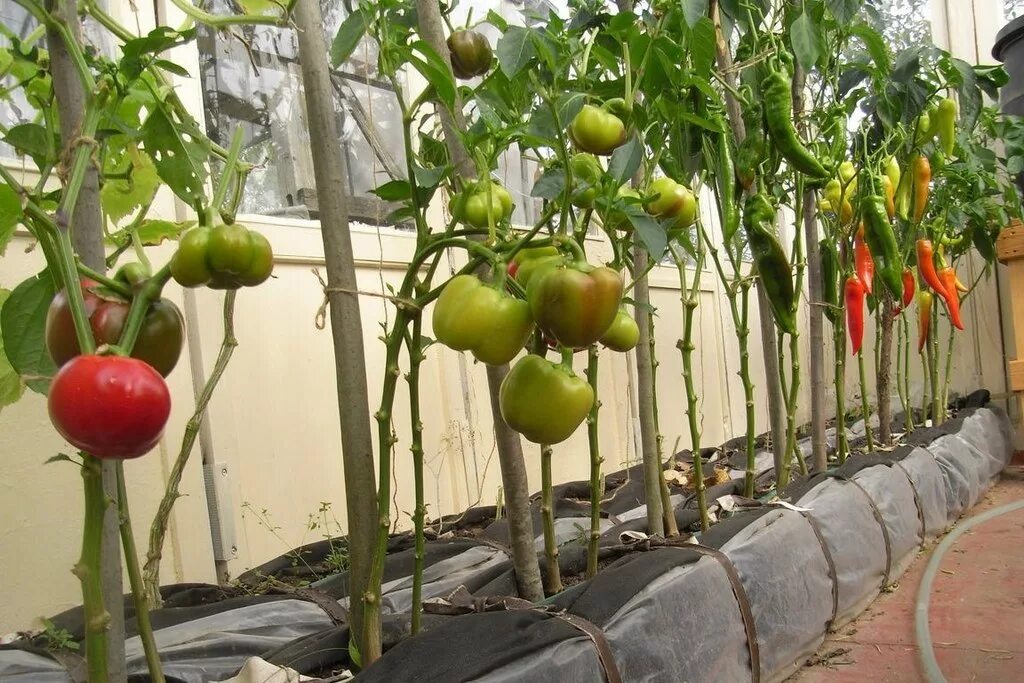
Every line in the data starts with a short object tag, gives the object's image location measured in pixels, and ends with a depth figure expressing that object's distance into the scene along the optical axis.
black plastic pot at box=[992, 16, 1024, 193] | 3.15
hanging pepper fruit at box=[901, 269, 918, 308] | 2.55
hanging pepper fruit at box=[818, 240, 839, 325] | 2.01
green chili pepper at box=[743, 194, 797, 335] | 1.45
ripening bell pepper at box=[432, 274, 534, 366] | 0.62
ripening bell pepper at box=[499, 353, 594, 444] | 0.68
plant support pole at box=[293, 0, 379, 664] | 0.85
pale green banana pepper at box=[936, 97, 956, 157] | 2.32
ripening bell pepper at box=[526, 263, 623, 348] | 0.60
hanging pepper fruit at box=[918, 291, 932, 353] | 2.78
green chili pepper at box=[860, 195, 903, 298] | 1.97
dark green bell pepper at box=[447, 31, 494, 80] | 1.05
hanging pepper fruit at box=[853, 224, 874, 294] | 2.27
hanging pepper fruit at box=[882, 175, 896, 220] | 2.18
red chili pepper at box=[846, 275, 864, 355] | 2.21
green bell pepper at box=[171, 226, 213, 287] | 0.55
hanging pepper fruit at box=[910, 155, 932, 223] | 2.35
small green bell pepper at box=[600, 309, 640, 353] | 0.88
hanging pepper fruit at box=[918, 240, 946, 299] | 2.65
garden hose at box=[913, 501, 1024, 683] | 1.35
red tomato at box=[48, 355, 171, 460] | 0.43
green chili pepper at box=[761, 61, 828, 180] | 1.41
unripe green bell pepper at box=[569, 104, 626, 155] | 0.85
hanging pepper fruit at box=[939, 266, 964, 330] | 2.75
